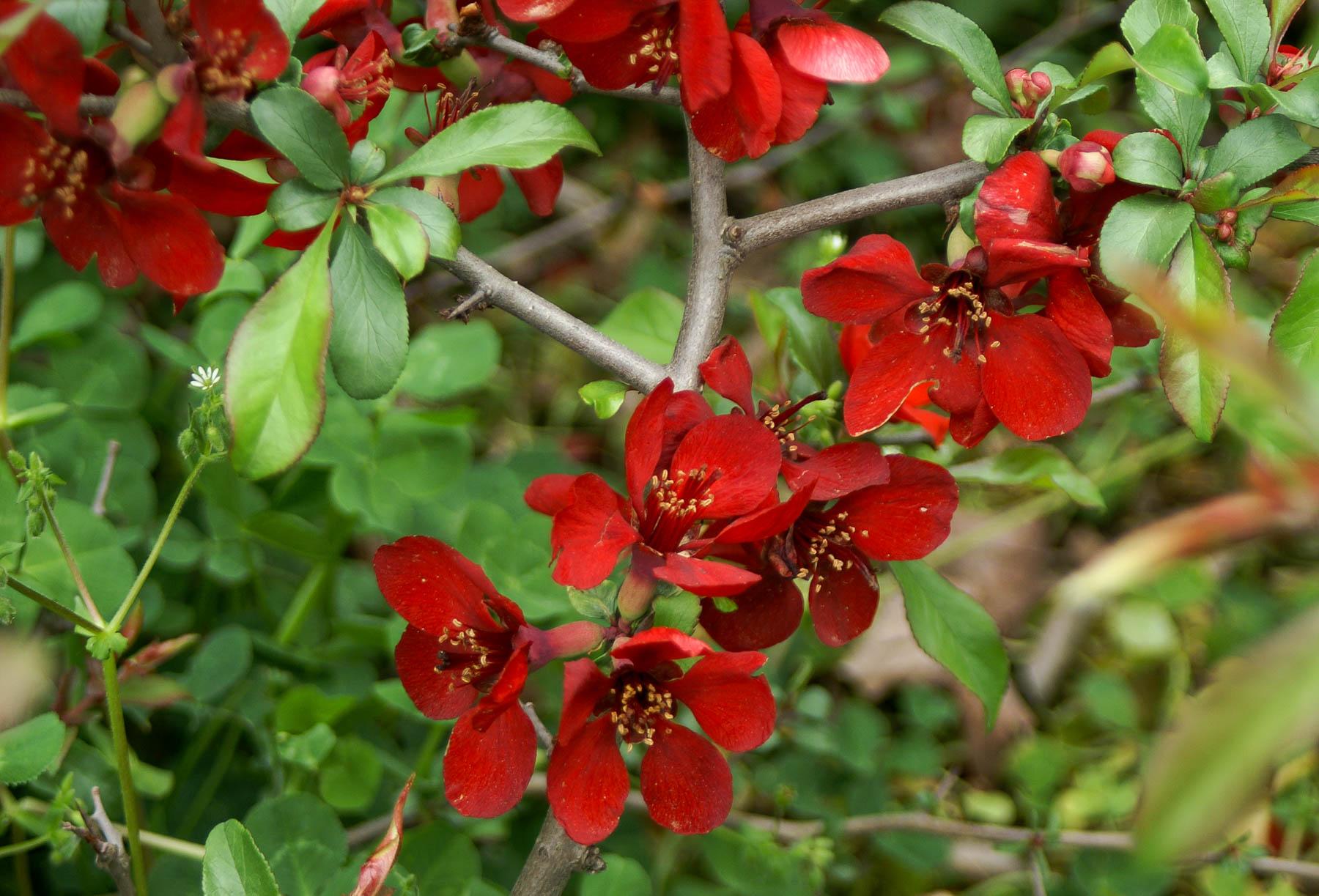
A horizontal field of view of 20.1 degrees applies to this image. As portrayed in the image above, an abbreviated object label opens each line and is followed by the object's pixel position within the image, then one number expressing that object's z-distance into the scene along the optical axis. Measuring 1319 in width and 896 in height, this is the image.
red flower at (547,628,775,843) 0.57
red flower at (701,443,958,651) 0.59
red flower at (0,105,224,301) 0.56
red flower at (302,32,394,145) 0.58
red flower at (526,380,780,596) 0.57
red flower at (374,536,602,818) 0.57
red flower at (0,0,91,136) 0.55
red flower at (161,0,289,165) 0.56
